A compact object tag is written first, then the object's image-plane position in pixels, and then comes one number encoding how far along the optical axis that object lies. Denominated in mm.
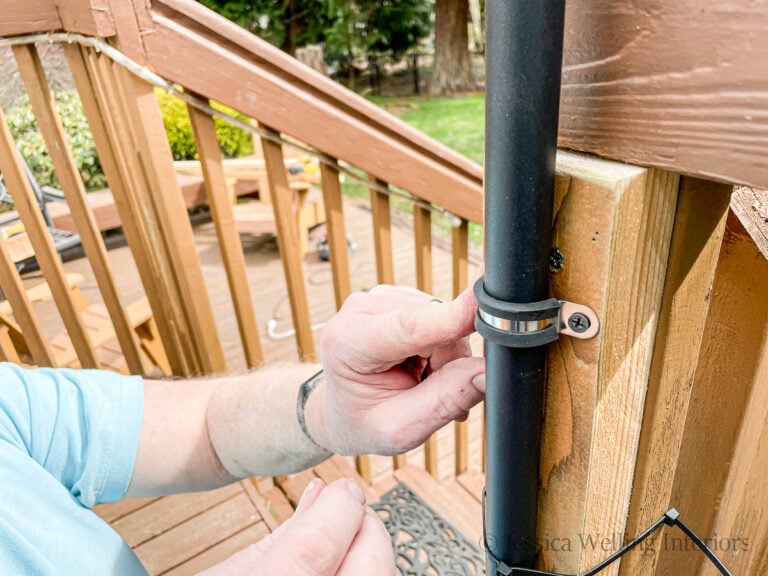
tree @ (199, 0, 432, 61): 13680
